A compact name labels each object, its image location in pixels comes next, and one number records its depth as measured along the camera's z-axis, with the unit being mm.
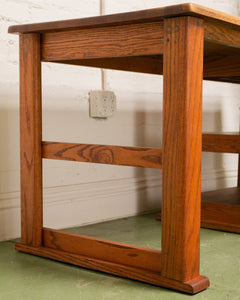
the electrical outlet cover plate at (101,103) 1745
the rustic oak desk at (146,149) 1045
